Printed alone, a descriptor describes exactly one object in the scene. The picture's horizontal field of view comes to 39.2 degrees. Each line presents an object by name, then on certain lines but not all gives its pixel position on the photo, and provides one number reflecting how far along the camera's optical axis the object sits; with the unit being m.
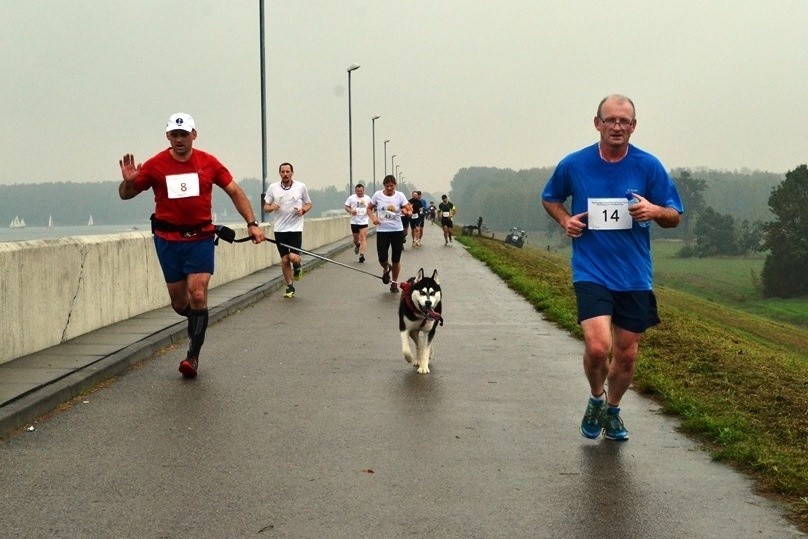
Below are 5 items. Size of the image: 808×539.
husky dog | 9.55
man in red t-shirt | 8.90
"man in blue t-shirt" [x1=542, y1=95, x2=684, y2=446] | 6.41
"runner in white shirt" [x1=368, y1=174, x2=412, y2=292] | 17.80
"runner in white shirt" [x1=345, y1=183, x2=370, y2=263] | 25.02
